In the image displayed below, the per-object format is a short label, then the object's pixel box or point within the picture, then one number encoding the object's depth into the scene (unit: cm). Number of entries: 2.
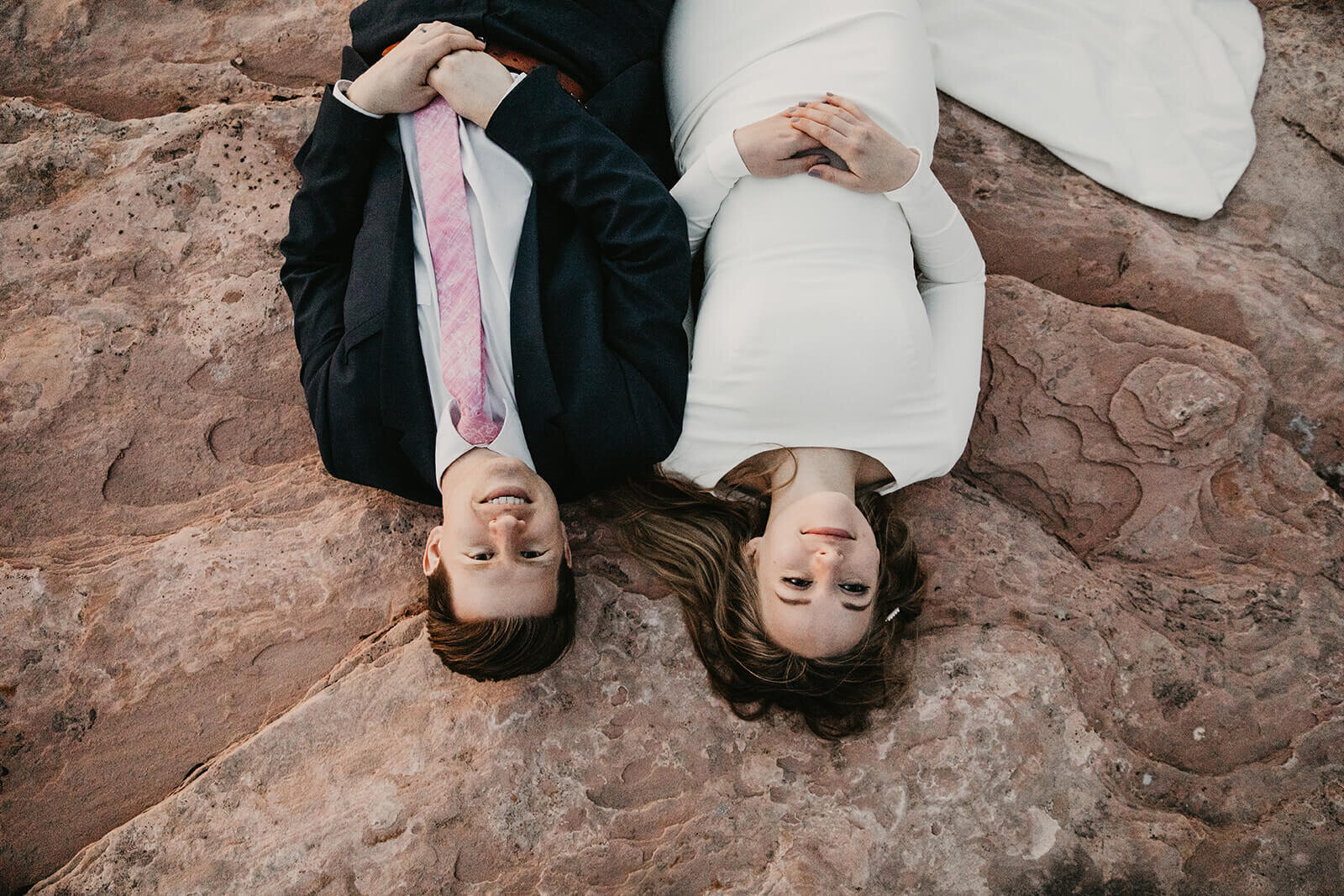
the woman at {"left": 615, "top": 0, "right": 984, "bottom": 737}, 223
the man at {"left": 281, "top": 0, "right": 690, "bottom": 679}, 216
